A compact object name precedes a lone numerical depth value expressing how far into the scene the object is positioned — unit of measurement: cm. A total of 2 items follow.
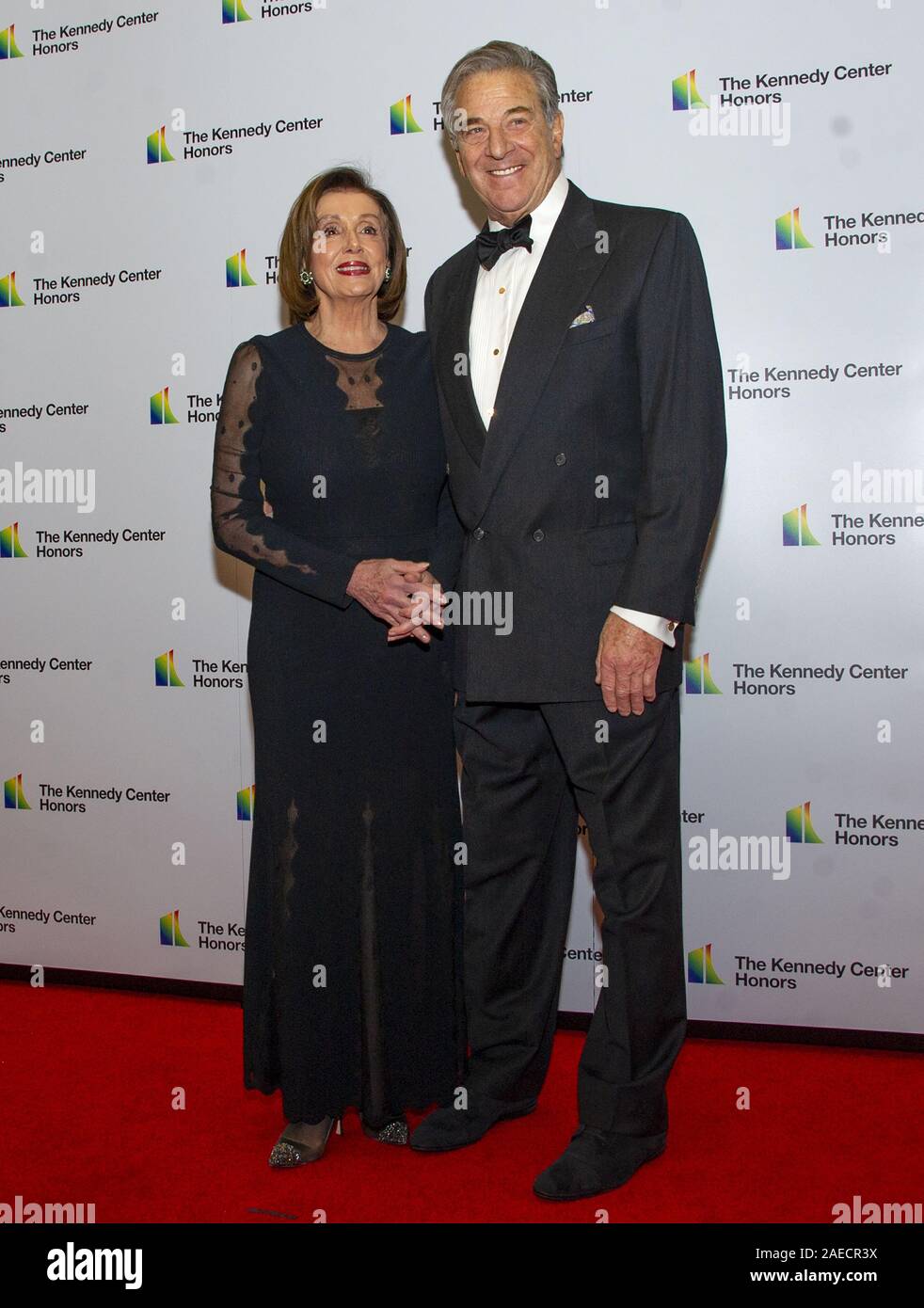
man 210
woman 233
